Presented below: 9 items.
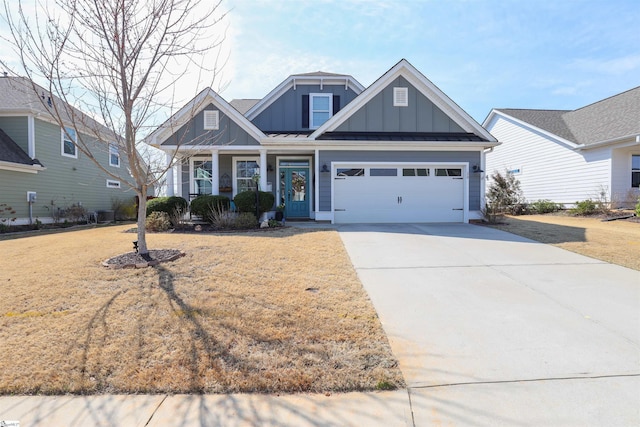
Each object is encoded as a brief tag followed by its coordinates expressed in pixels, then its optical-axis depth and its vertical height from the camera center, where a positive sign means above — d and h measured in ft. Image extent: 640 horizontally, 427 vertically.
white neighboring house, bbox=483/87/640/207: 48.34 +9.73
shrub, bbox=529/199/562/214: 54.08 -0.10
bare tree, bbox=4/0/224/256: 17.38 +8.88
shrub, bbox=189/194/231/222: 36.91 +0.50
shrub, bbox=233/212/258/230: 34.86 -1.43
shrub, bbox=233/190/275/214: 37.37 +0.88
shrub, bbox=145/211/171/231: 33.71 -1.40
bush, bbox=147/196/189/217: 35.53 +0.46
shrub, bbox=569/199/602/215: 45.96 -0.21
